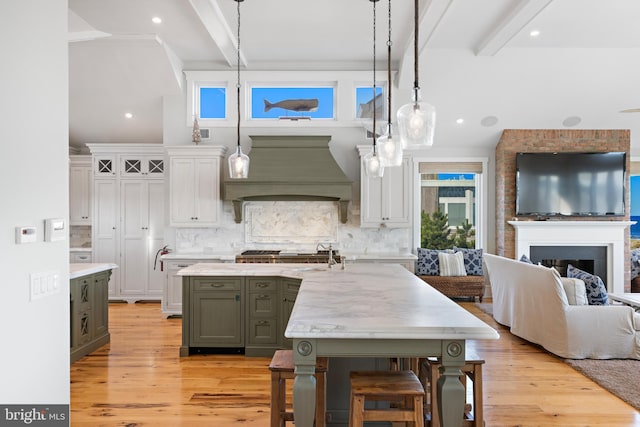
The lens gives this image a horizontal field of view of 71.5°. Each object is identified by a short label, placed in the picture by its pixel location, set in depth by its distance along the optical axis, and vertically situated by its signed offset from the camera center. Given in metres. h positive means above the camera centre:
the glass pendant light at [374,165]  3.35 +0.36
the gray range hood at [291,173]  5.91 +0.53
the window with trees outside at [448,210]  7.43 +0.04
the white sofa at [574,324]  4.11 -1.06
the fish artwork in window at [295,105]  6.39 +1.55
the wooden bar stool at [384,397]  1.99 -0.84
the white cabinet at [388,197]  6.07 +0.21
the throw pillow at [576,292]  4.21 -0.76
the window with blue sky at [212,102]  6.41 +1.60
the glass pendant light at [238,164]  3.36 +0.37
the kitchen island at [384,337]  1.90 -0.53
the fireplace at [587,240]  6.87 -0.43
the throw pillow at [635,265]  7.06 -0.84
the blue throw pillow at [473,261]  6.83 -0.75
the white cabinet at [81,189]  7.05 +0.37
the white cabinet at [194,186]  6.01 +0.36
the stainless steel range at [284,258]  5.52 -0.57
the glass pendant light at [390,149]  2.98 +0.43
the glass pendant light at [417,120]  2.15 +0.45
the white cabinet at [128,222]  6.84 -0.15
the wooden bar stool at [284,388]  2.30 -0.94
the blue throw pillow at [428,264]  6.75 -0.79
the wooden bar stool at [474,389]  2.48 -0.99
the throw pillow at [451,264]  6.71 -0.78
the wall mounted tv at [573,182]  6.87 +0.47
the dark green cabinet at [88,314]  4.12 -1.00
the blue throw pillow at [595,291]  4.27 -0.76
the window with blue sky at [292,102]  6.39 +1.59
